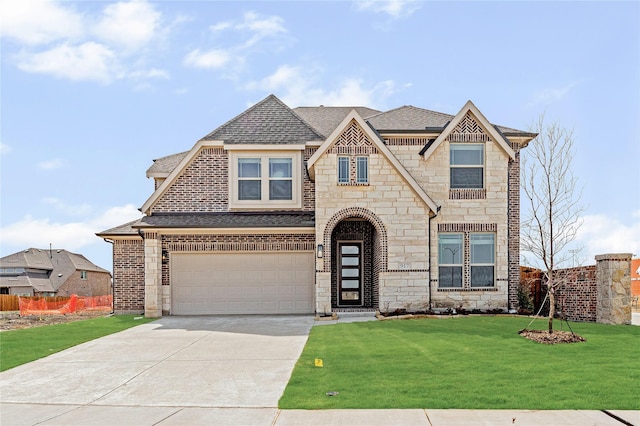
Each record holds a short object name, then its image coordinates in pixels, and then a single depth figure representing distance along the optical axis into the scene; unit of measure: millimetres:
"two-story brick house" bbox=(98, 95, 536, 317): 19391
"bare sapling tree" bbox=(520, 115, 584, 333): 14391
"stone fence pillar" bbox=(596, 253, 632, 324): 16953
